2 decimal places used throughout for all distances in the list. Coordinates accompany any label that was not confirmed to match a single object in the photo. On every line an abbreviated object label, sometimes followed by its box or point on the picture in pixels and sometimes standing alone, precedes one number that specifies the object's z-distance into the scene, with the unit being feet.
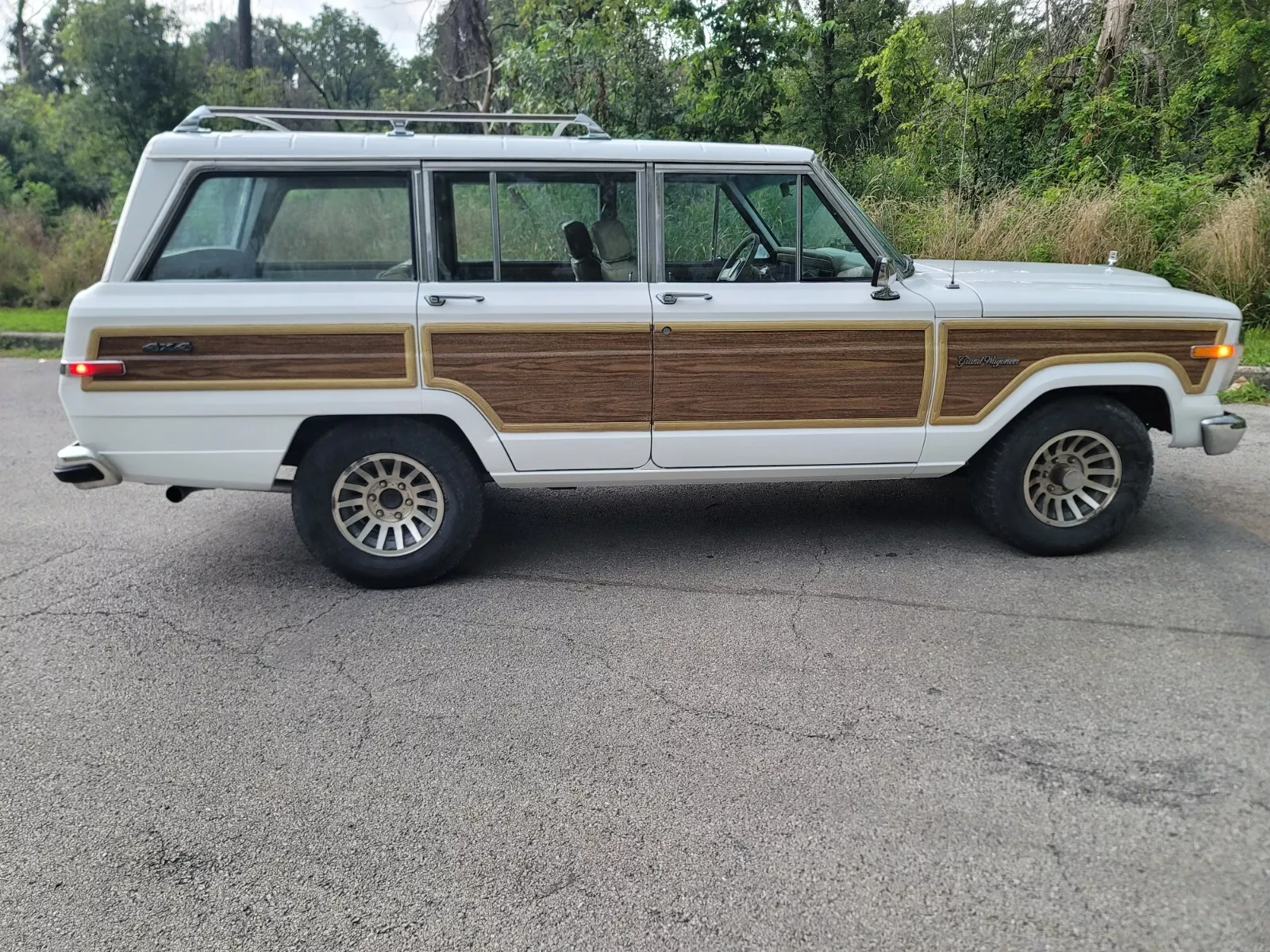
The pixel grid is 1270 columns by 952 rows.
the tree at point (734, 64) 42.55
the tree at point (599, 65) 41.96
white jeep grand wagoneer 13.66
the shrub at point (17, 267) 47.01
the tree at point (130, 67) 57.41
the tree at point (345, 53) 142.41
